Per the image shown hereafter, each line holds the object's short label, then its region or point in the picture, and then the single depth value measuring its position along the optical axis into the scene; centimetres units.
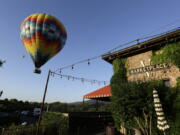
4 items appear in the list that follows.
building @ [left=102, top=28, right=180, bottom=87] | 880
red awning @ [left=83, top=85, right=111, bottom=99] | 1179
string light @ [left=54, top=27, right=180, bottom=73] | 908
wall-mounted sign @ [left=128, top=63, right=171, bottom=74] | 910
